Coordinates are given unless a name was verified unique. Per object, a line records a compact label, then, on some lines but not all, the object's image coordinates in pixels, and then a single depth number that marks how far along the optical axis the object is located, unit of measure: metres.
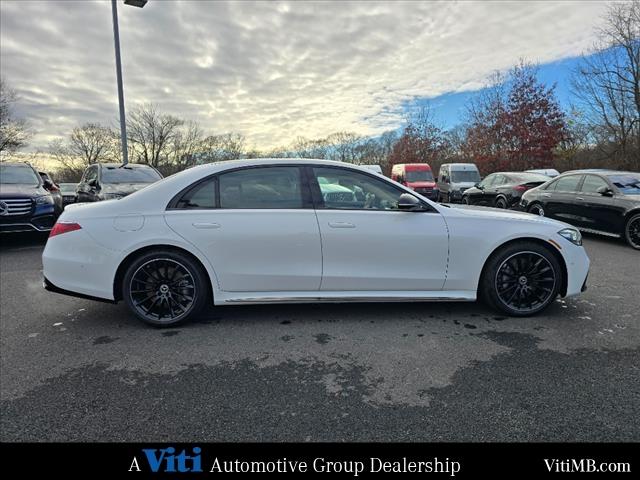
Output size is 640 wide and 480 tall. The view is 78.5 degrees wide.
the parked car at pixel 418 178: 18.64
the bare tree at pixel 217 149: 46.50
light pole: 11.33
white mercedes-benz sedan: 3.57
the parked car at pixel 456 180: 18.27
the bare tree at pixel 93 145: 50.97
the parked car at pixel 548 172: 16.55
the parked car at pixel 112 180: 9.48
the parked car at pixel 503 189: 12.20
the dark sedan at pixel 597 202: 7.58
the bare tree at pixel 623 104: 20.33
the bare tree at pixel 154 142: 45.50
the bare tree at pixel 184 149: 46.88
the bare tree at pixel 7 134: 32.66
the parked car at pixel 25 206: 7.47
